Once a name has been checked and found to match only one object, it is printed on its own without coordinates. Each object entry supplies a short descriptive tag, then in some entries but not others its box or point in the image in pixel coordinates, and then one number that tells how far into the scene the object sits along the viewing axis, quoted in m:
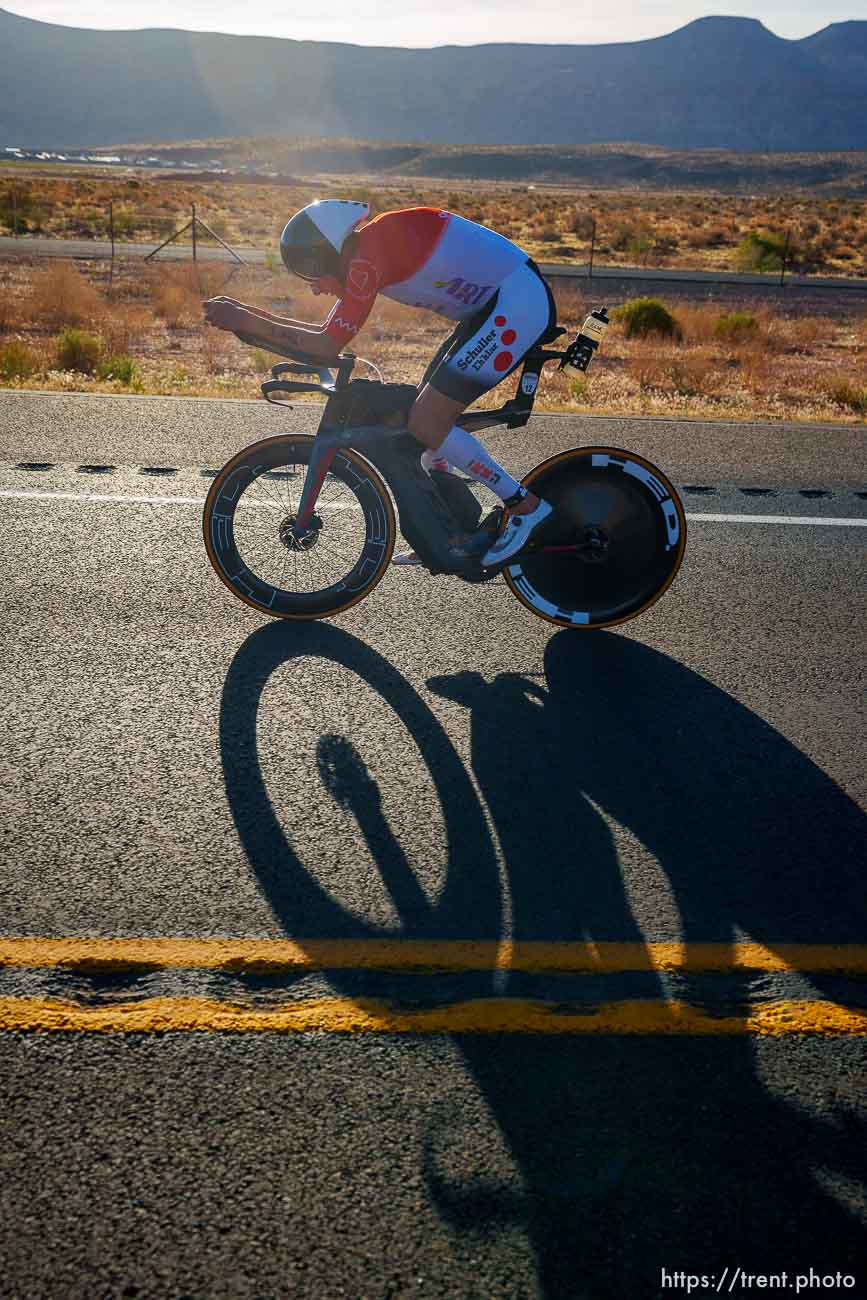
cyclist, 4.82
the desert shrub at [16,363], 11.43
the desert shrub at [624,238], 41.00
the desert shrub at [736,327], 18.19
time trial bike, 5.18
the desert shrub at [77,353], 12.96
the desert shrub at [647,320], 18.84
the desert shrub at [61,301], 17.52
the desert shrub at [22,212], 36.50
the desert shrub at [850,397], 12.00
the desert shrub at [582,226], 45.89
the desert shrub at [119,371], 11.49
